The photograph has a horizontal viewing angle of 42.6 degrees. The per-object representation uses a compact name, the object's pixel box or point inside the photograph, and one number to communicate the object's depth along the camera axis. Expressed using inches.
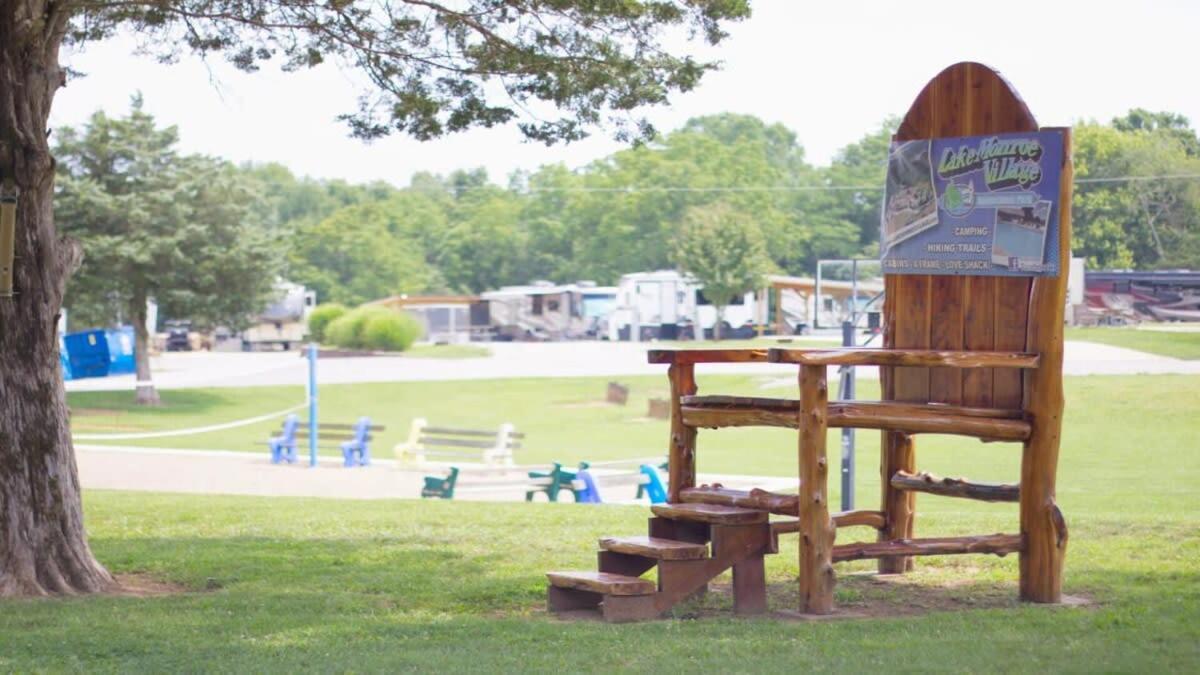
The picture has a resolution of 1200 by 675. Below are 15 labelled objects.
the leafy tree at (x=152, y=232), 1678.2
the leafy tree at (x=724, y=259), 2689.5
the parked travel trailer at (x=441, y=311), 3120.1
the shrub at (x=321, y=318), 2819.9
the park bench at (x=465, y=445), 1083.3
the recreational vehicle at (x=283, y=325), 3007.6
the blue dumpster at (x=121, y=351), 1924.2
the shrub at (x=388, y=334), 2502.5
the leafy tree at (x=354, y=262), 3969.0
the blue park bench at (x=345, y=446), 1091.9
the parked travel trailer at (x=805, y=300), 2588.6
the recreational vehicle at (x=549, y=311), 3021.7
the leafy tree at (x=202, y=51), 374.9
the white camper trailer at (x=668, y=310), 2741.1
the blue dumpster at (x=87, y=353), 1833.2
